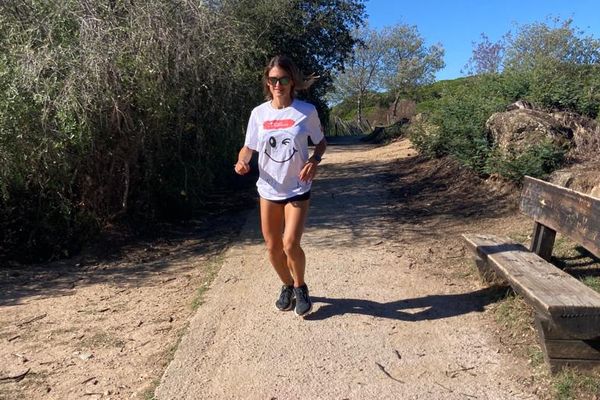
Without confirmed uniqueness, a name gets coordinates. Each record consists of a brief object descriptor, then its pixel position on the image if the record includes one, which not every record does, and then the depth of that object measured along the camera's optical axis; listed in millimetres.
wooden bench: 3146
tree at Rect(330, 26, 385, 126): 41219
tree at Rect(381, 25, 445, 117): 40906
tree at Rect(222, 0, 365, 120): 11586
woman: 3951
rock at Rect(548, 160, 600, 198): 6106
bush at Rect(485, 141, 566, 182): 7000
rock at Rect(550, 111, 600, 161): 7234
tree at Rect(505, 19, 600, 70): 11276
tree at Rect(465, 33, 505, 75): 20914
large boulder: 7492
